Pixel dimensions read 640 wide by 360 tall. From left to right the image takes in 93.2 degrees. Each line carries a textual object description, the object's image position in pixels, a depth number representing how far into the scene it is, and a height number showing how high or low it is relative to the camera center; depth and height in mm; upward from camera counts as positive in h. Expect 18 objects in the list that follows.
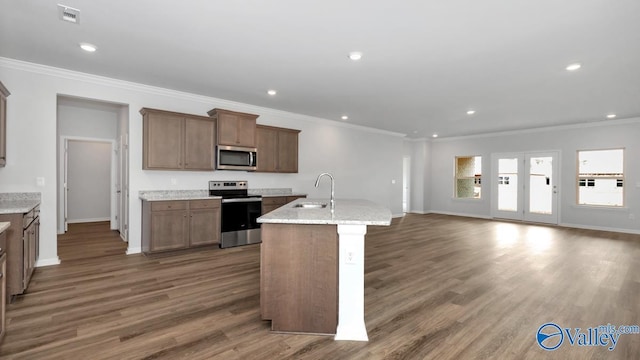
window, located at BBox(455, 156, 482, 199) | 9531 +101
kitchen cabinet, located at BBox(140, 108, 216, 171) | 4566 +597
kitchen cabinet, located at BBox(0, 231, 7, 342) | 2035 -751
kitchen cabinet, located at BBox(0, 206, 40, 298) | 2883 -742
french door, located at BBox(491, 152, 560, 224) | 8039 -165
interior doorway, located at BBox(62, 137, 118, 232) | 7613 -101
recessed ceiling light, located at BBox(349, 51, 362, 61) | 3408 +1425
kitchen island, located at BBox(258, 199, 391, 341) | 2299 -743
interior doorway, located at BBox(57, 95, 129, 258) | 6055 +341
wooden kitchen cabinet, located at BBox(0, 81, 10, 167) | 3371 +624
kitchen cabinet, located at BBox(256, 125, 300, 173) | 5840 +603
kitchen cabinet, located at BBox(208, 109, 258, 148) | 5109 +899
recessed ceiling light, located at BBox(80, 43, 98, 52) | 3295 +1451
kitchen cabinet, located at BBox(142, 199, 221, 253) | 4375 -690
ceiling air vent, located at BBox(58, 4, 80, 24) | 2589 +1450
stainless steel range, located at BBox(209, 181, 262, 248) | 5016 -593
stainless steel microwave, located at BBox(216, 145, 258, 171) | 5148 +371
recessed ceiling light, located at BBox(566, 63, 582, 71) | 3666 +1412
